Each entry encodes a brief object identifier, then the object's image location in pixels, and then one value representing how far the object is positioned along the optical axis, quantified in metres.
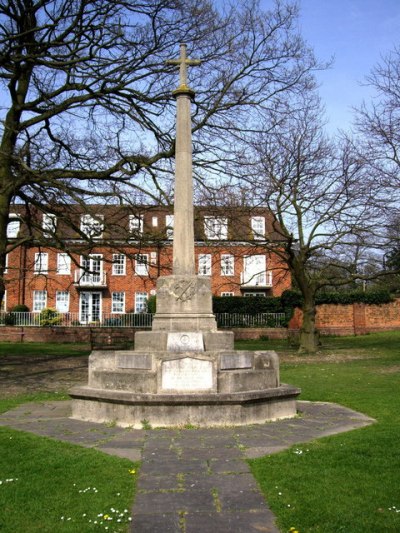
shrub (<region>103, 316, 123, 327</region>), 35.88
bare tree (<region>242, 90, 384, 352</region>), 21.25
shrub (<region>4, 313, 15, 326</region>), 34.13
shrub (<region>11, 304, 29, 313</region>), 36.94
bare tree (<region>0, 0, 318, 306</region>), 14.38
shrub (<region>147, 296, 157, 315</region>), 37.29
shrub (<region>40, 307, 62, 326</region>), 34.53
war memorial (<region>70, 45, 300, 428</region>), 7.62
